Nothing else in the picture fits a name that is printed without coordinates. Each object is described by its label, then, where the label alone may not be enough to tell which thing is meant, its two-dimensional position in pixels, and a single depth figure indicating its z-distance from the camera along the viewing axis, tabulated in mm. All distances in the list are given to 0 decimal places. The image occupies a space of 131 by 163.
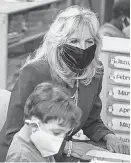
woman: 2436
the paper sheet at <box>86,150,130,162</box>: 2424
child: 2135
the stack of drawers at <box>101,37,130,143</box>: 3099
